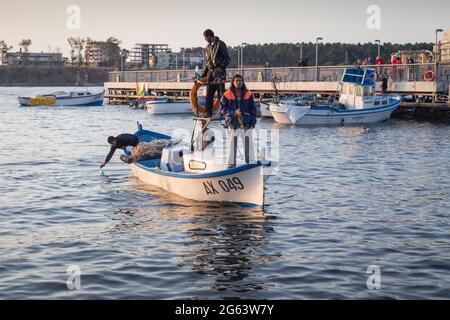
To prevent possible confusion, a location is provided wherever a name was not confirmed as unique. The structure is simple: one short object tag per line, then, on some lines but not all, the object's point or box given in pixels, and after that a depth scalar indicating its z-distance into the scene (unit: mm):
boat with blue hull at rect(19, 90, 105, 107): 76375
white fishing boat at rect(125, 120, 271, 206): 17438
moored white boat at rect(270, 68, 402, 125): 46531
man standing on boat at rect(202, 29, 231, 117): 18344
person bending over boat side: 23047
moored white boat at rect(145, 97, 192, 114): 60750
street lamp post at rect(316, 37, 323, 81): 56281
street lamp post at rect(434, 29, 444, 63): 49531
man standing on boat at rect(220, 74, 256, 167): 17469
